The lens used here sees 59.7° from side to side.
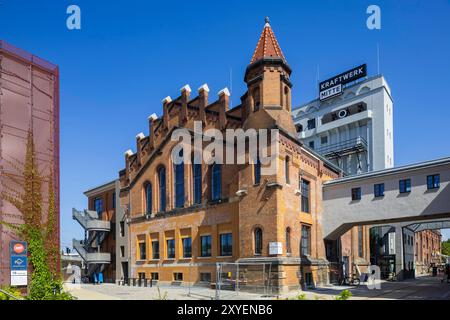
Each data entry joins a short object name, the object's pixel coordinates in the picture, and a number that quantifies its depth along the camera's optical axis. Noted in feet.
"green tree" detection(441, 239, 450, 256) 384.68
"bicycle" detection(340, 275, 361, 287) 108.37
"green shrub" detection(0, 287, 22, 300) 54.11
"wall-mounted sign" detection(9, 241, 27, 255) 63.64
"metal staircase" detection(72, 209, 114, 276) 135.85
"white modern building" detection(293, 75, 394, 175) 177.27
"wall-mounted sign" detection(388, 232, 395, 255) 165.04
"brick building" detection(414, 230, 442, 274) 232.73
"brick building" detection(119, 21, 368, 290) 87.25
